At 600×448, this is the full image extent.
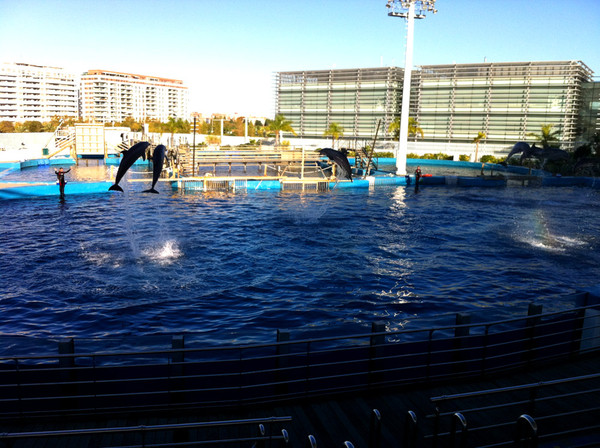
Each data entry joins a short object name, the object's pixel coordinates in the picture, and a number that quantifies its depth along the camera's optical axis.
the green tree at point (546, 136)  59.65
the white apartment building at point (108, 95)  182.88
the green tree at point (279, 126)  81.56
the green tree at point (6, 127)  116.56
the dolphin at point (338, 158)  32.09
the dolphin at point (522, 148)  47.00
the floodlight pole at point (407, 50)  48.59
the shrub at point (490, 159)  66.22
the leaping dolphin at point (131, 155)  21.33
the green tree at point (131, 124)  117.18
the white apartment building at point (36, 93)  164.12
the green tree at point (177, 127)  89.18
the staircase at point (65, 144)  60.50
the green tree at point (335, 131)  84.69
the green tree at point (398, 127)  80.65
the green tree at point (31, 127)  106.44
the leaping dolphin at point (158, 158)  21.50
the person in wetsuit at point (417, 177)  42.22
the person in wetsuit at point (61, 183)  34.31
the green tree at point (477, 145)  67.85
